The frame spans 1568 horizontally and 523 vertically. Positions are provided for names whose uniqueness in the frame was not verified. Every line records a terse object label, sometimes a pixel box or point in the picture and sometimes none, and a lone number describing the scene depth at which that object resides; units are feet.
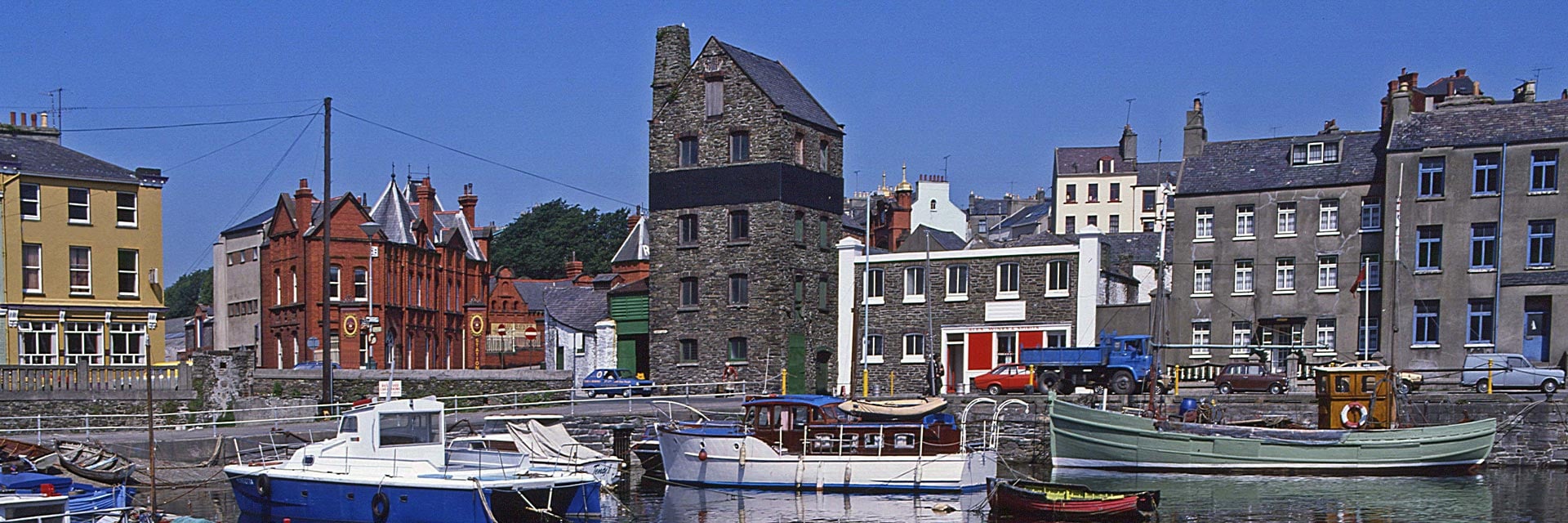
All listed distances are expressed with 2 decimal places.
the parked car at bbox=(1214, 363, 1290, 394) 149.18
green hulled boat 128.98
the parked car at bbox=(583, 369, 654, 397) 172.14
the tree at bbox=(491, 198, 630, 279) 418.10
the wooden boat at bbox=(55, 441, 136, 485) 104.73
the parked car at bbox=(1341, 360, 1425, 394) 137.08
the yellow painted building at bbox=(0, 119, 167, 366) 160.66
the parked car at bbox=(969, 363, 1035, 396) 155.43
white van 141.59
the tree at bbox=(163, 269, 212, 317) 525.71
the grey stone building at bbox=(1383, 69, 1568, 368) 156.76
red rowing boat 95.50
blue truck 151.02
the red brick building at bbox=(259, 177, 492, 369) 215.51
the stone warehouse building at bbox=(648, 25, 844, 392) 180.04
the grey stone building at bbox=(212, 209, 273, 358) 239.91
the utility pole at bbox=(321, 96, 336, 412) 144.66
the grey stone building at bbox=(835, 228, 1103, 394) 172.14
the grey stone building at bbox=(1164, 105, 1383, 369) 168.04
